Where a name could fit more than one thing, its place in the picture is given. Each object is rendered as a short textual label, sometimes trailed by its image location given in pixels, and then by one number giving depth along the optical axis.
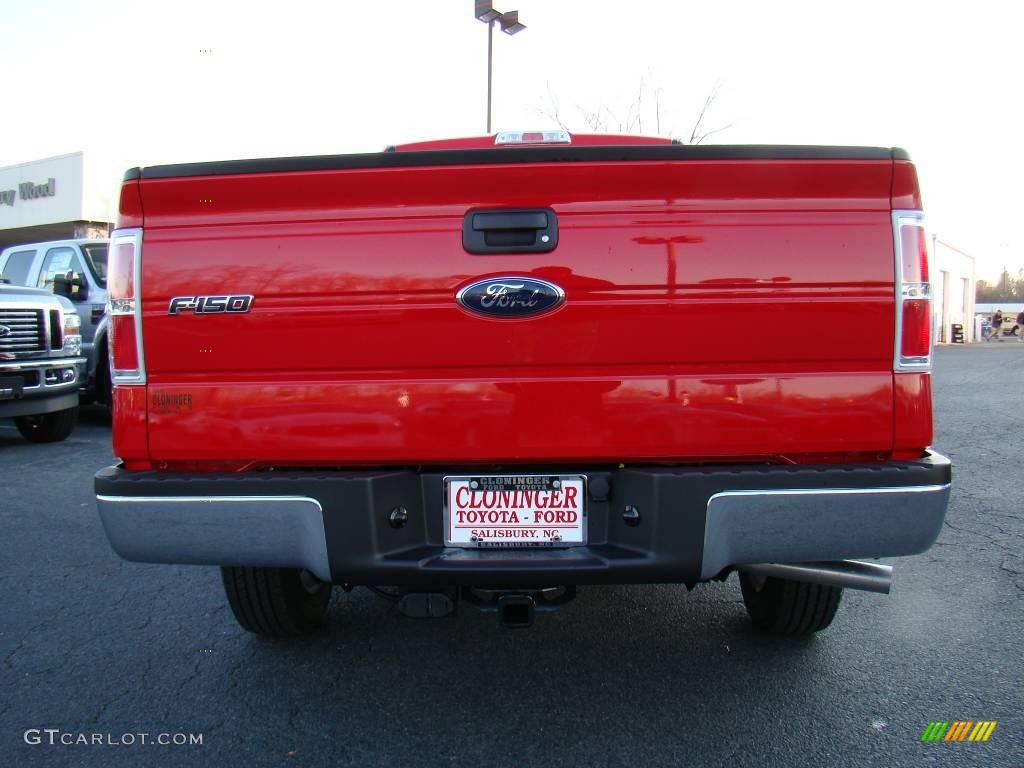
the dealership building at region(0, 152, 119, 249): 24.44
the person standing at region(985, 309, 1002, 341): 49.62
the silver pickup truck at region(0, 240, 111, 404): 8.83
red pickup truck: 2.14
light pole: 11.52
